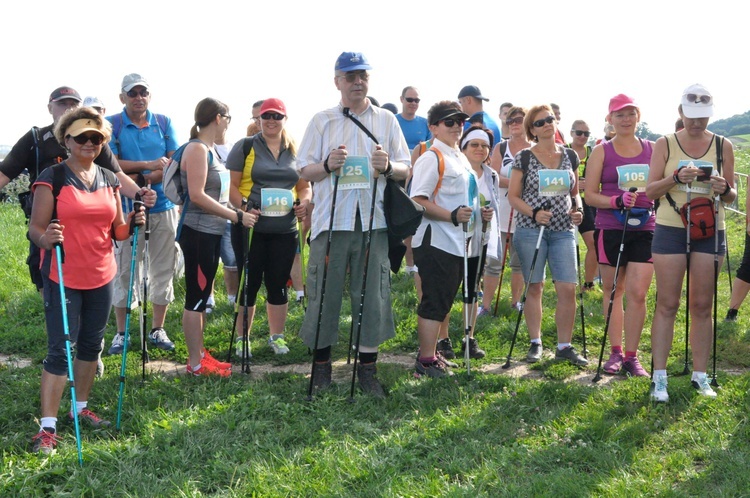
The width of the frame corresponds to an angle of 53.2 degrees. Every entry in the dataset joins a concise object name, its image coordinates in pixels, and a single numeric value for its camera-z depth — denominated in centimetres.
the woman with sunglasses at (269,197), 695
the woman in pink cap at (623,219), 679
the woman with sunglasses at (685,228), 596
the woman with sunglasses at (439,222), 657
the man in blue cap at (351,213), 605
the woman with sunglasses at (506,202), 884
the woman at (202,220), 648
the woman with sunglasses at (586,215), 966
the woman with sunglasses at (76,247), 510
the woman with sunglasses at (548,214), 709
